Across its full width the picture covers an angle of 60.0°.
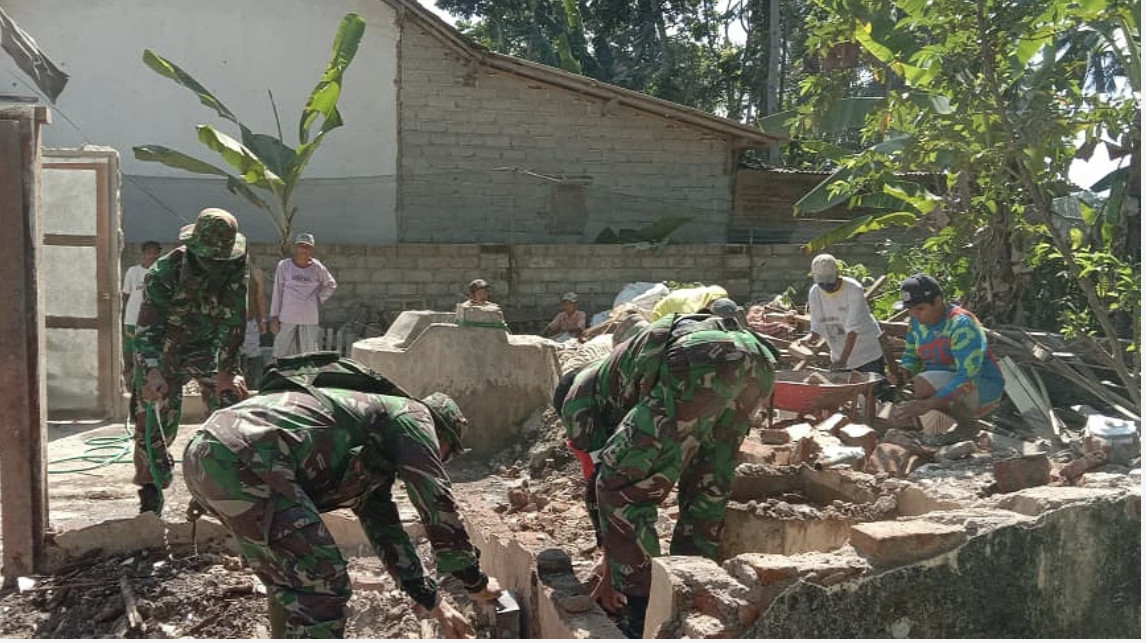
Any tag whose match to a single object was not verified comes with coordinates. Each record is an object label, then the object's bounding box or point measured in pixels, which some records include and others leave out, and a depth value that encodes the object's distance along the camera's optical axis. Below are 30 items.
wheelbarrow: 6.24
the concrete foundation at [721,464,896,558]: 4.65
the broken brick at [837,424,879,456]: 5.72
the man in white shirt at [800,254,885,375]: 7.16
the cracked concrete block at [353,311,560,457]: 7.14
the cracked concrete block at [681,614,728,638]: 2.99
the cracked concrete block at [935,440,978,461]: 5.63
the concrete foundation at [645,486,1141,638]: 3.10
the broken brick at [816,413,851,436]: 6.02
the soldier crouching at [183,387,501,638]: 3.07
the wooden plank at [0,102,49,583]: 4.18
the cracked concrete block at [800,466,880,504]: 4.84
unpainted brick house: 13.27
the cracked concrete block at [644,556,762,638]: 3.04
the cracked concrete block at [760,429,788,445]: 5.96
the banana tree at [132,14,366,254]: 11.34
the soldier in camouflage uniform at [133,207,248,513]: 5.16
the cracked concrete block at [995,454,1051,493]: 4.66
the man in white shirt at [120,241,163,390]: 8.55
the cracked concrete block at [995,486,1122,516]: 3.58
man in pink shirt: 9.14
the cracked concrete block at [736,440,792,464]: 5.46
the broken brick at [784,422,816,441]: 5.93
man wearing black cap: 5.91
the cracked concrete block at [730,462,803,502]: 5.10
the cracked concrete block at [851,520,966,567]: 3.25
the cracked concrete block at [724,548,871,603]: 3.09
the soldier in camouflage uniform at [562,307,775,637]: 3.60
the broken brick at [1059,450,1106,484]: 4.62
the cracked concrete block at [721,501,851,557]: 4.65
